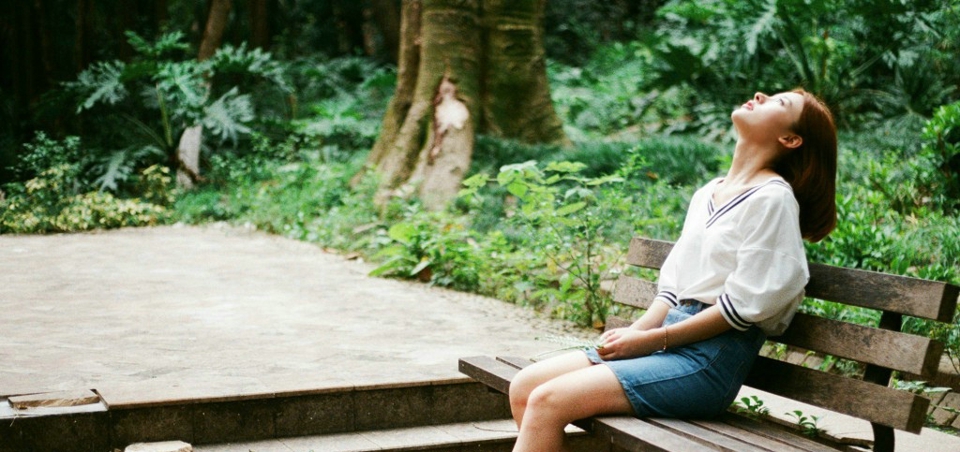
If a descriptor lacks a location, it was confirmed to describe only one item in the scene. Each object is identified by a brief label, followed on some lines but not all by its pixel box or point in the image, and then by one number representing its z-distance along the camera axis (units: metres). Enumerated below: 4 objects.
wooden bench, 2.67
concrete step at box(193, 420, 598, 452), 3.69
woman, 2.82
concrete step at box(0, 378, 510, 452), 3.46
